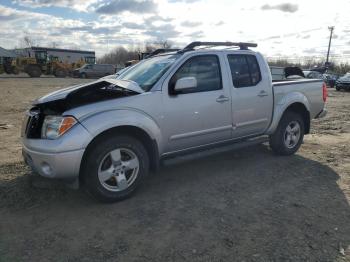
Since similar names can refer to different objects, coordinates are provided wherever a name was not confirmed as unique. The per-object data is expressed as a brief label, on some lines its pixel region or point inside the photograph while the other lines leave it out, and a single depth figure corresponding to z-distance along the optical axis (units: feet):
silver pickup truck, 13.58
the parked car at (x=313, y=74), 110.13
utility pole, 228.26
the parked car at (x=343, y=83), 91.56
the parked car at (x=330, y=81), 125.91
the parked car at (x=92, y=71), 142.68
